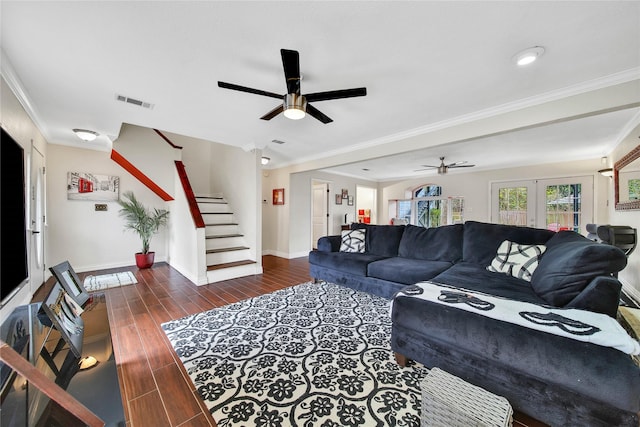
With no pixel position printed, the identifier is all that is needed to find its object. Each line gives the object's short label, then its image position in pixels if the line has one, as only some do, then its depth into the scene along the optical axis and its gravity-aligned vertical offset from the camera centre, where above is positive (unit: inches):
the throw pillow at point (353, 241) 147.8 -19.1
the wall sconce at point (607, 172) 166.6 +28.1
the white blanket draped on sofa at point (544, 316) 44.1 -22.9
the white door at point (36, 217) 110.1 -4.7
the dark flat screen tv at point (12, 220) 66.5 -3.6
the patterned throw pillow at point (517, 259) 91.2 -19.0
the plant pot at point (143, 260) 177.6 -37.6
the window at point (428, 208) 277.0 +3.5
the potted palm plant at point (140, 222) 177.6 -9.9
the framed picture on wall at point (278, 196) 228.9 +13.1
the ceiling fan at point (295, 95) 69.3 +36.5
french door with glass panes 199.5 +8.0
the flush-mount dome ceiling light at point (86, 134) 135.6 +42.2
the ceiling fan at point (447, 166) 208.4 +41.7
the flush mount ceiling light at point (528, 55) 67.9 +45.1
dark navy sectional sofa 42.8 -27.8
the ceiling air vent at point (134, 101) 99.7 +45.8
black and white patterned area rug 54.0 -44.6
